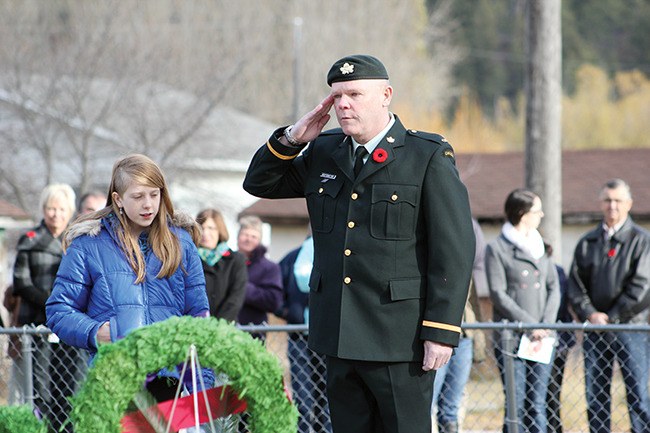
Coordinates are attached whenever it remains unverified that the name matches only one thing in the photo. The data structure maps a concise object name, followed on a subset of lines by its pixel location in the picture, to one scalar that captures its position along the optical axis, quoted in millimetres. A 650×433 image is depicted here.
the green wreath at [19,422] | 9023
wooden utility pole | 20297
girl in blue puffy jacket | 8758
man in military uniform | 8133
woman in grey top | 14453
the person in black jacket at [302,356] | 14537
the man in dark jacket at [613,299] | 13977
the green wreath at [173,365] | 7754
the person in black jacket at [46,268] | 14094
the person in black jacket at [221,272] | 14687
